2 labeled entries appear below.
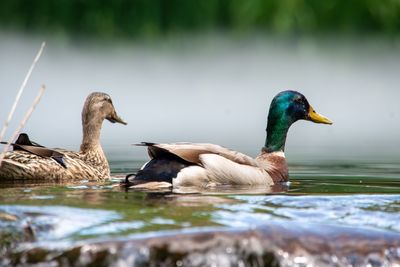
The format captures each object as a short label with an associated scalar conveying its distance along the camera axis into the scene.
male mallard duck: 15.29
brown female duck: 16.81
